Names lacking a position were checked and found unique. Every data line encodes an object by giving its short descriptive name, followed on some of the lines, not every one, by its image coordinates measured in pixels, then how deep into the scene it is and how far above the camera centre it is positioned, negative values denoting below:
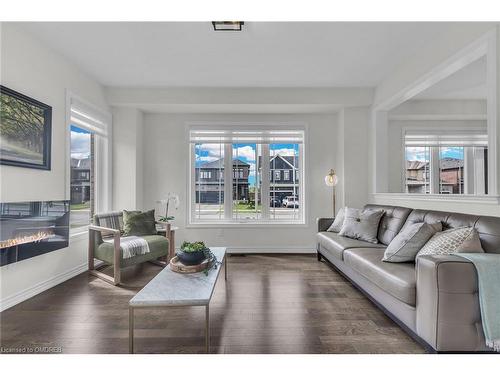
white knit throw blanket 3.12 -0.71
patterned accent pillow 1.89 -0.40
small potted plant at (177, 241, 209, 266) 2.29 -0.58
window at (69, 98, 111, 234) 3.53 +0.35
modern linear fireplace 2.35 -0.41
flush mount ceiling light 2.53 +1.59
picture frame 2.41 +0.57
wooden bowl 2.25 -0.68
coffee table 1.70 -0.72
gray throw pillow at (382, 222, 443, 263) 2.27 -0.47
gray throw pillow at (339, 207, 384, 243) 3.23 -0.46
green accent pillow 3.64 -0.50
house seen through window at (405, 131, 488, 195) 4.67 +0.52
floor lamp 4.31 +0.16
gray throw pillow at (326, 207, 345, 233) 3.79 -0.50
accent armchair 3.05 -0.74
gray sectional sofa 1.61 -0.71
